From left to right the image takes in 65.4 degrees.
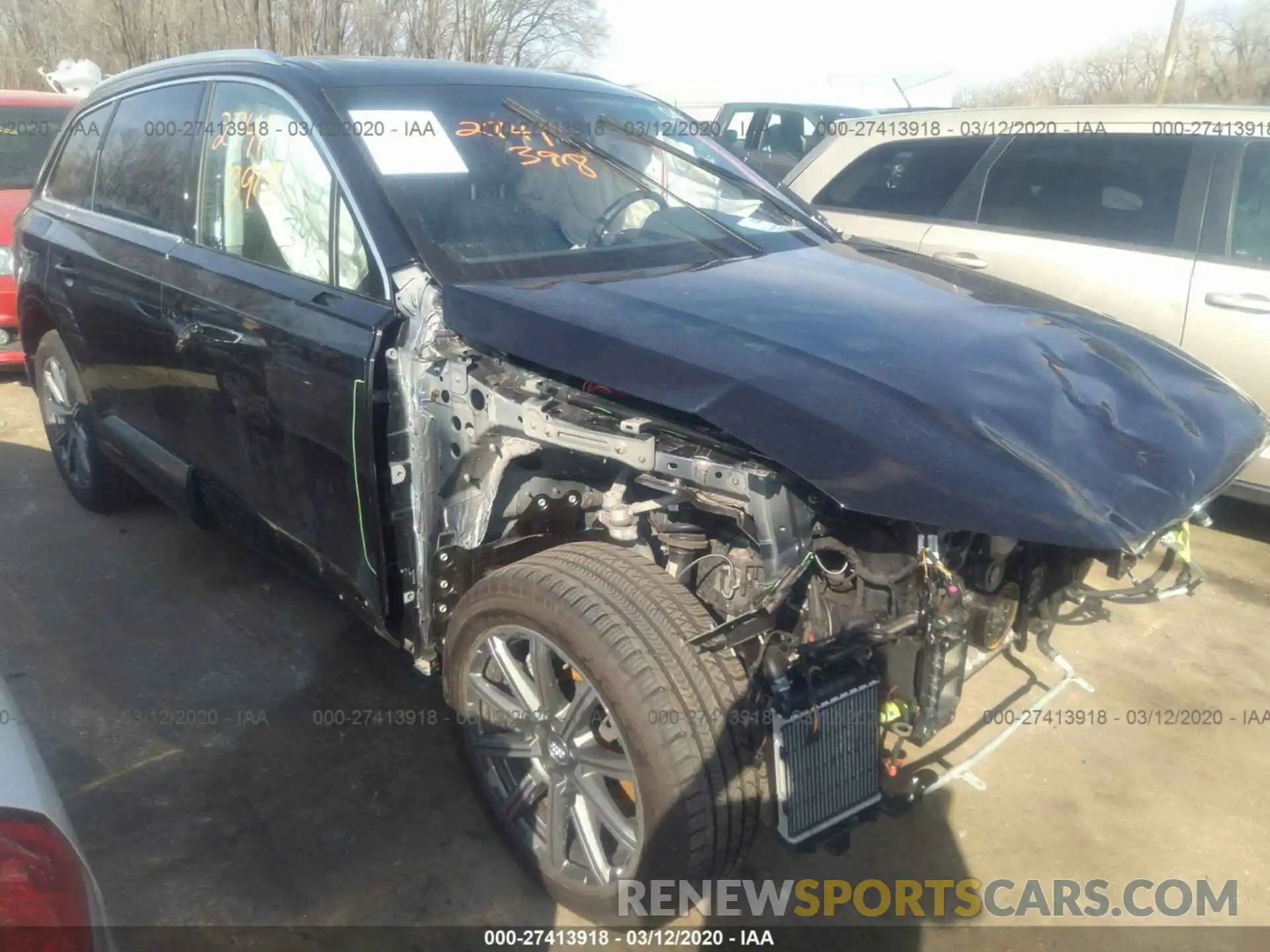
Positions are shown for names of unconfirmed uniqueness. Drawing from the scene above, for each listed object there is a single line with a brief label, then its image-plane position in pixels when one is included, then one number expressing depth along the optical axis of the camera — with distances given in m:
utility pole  23.63
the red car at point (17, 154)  6.23
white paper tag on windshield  2.67
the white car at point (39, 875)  1.28
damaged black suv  1.94
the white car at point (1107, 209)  4.18
